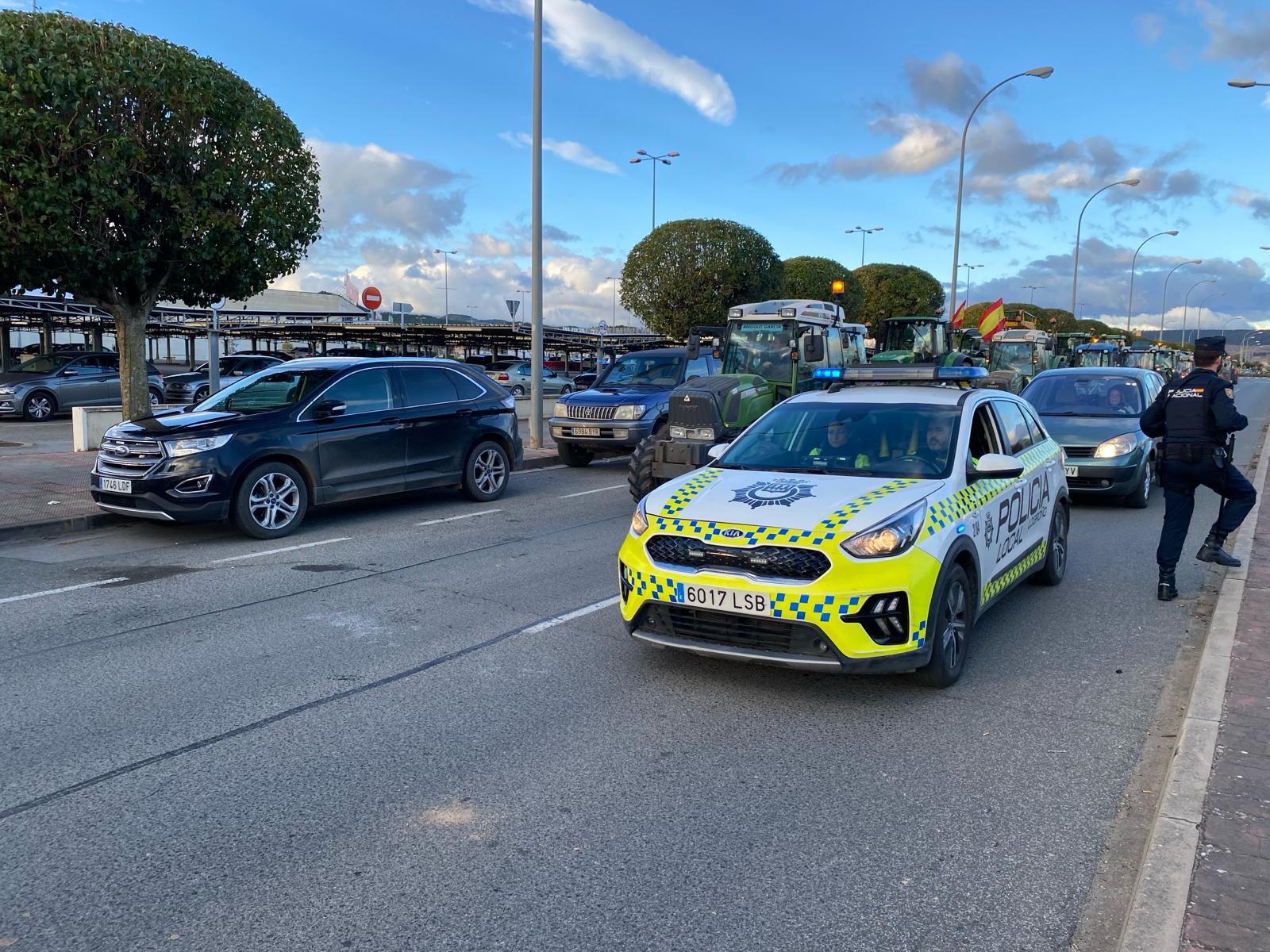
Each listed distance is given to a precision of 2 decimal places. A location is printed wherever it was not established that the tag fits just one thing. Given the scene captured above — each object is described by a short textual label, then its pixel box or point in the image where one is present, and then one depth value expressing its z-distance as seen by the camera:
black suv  8.91
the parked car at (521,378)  35.09
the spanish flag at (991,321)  21.88
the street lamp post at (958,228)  27.50
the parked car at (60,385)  22.03
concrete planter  15.58
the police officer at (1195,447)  6.97
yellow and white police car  4.75
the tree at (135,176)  11.19
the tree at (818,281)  49.59
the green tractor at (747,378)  10.44
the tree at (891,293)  61.28
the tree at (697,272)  41.06
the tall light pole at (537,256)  16.39
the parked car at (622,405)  14.23
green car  11.02
